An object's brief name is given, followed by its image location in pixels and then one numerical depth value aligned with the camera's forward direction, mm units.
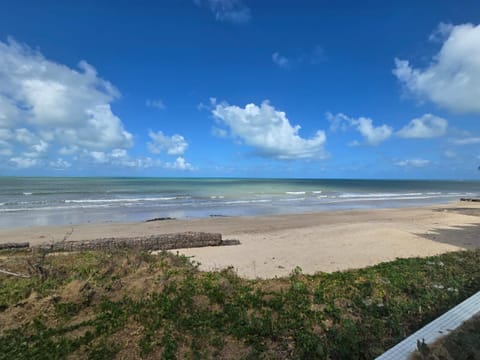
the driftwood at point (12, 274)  5864
